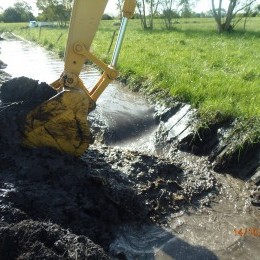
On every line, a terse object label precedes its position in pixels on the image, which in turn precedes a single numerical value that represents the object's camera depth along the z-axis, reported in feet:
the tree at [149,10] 98.67
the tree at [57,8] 110.25
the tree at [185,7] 109.09
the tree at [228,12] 85.61
